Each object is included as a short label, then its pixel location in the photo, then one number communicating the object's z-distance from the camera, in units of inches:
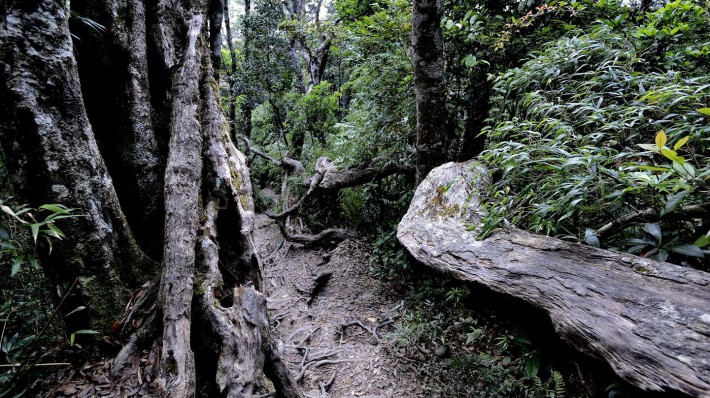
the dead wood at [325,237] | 247.9
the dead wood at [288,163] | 358.6
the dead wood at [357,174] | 215.5
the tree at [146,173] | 78.5
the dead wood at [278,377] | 106.0
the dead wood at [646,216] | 59.0
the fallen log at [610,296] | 45.6
